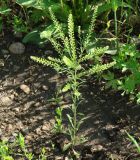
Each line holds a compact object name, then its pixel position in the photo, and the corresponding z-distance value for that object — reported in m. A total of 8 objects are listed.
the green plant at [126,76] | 2.87
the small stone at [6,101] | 3.10
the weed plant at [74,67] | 2.39
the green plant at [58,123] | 2.78
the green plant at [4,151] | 2.54
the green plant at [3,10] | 3.47
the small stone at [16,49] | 3.42
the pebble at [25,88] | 3.17
